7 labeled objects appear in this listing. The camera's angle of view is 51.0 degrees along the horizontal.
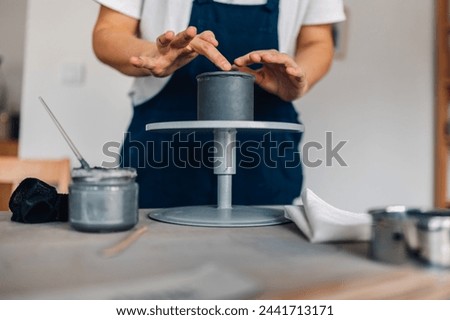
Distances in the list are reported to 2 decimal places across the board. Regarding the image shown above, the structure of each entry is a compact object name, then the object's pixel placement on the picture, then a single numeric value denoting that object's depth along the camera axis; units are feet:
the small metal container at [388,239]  1.32
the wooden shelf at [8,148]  6.75
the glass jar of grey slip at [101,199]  1.63
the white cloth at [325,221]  1.62
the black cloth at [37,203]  1.86
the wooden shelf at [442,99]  6.25
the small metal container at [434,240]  1.26
